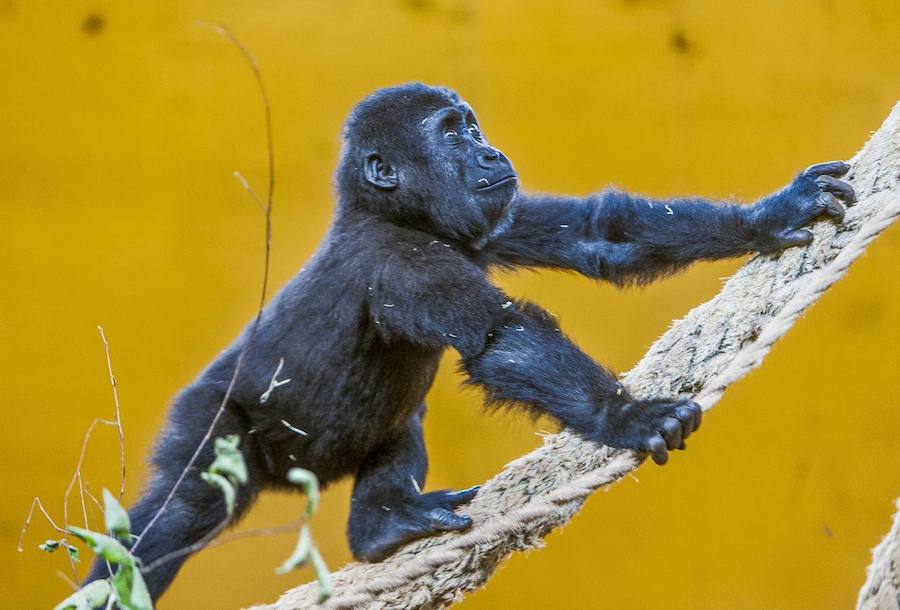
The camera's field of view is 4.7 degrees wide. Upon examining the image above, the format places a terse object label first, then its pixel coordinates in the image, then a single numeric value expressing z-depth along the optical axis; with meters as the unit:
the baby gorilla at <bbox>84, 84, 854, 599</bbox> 9.75
